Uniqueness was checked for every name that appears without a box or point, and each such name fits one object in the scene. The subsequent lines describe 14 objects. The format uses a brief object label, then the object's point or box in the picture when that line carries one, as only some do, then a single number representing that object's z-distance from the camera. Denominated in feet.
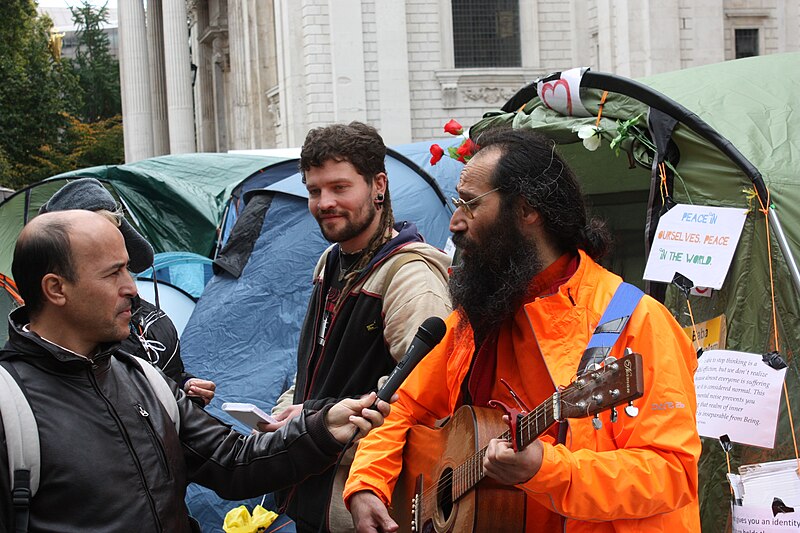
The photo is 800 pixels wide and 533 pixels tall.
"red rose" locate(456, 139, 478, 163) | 17.94
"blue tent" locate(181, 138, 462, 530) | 24.43
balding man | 8.39
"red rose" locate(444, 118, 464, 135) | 19.22
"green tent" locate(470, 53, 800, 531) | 14.69
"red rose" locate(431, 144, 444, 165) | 19.10
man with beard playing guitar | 8.45
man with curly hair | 12.16
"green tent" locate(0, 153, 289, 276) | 46.16
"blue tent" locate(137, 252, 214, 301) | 32.07
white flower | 16.74
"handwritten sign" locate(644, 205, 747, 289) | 15.10
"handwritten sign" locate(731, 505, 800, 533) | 13.05
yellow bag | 17.35
